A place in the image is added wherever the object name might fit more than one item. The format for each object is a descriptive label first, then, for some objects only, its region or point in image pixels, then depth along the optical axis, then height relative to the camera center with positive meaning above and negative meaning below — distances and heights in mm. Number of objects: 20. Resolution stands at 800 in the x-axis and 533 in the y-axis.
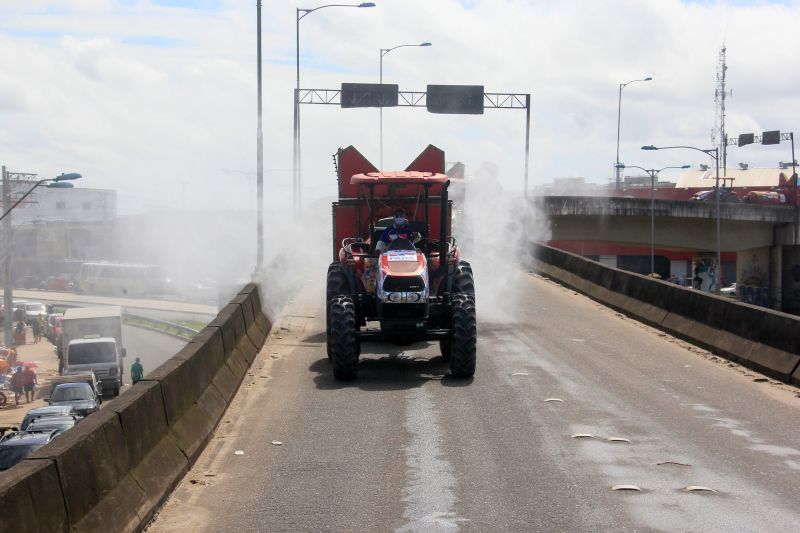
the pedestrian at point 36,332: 65500 -7269
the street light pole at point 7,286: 54322 -3481
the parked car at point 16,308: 69706 -6133
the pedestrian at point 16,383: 37969 -6228
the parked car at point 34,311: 69069 -6323
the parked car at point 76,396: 29922 -5474
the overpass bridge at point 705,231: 55406 -542
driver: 15188 -157
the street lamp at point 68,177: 34888 +1775
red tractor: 14031 -878
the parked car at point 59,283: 93075 -5707
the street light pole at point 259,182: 29922 +1309
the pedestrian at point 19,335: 62750 -7126
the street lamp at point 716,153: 52831 +3760
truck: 40594 -5724
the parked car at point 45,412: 24734 -4926
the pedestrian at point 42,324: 66312 -6826
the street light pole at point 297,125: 45062 +5074
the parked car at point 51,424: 22422 -4740
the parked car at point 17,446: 19938 -4638
